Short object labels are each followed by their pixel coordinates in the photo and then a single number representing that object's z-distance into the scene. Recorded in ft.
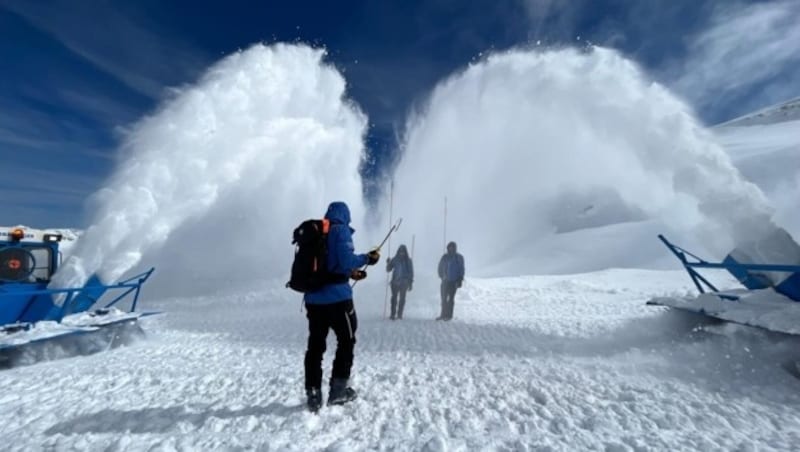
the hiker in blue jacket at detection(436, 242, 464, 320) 35.45
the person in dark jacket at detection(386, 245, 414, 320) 36.70
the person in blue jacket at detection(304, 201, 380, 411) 13.00
